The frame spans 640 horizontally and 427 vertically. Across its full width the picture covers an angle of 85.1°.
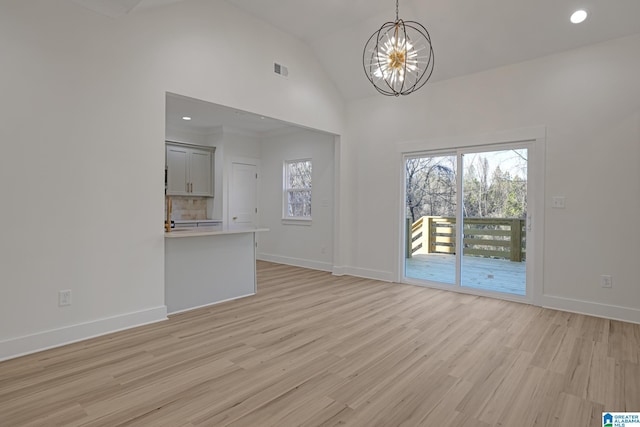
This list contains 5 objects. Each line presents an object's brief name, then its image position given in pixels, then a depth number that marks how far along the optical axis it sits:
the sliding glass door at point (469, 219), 4.63
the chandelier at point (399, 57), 3.08
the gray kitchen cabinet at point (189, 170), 6.76
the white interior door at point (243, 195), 7.46
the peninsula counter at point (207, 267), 3.94
